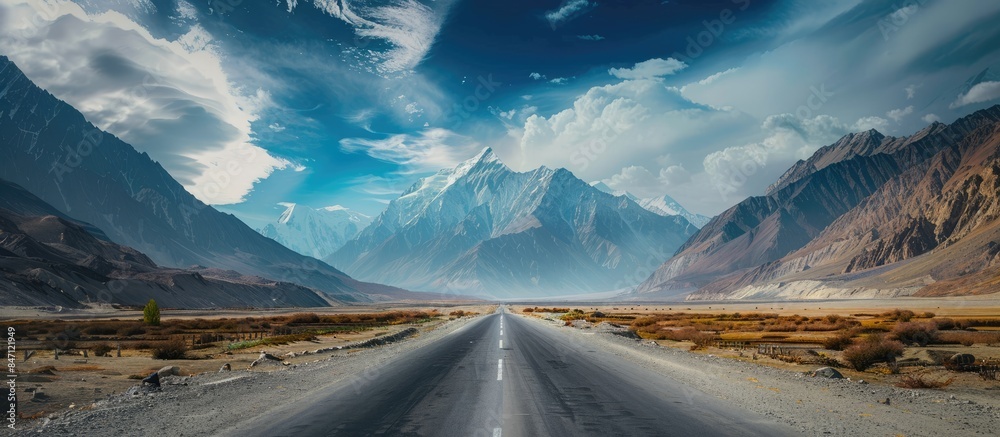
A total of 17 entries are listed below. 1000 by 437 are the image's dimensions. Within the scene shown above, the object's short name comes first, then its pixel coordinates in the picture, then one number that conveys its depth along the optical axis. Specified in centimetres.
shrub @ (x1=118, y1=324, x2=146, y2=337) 4712
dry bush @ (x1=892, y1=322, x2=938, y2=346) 3334
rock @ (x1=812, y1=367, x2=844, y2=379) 2006
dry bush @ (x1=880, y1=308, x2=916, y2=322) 6061
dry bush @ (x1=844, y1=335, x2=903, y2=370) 2320
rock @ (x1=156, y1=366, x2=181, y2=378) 2088
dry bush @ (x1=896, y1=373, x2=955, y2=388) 1767
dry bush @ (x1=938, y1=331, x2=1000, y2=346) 3338
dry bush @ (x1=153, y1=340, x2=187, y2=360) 2823
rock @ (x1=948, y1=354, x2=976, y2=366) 2216
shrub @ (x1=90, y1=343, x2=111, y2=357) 3018
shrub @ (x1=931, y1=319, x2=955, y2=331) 4254
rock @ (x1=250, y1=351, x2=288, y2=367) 2569
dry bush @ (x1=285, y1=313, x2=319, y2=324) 7572
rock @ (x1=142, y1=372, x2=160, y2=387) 1764
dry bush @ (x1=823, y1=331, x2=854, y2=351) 3269
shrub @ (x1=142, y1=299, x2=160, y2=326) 5936
